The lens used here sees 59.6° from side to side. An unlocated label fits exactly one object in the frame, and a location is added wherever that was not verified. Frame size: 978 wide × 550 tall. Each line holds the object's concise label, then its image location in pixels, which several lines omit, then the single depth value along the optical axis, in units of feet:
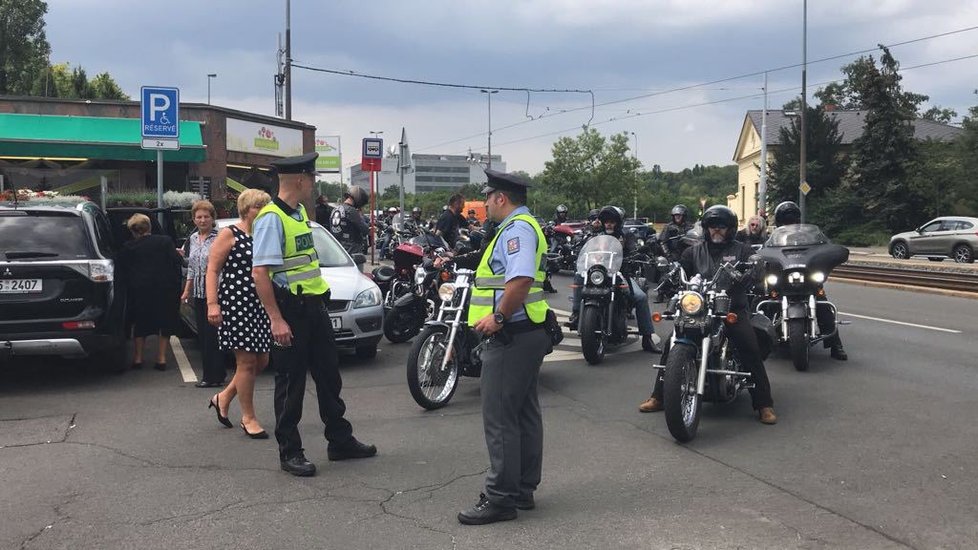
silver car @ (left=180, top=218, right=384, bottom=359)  27.99
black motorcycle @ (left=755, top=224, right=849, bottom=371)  27.48
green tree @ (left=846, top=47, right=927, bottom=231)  147.95
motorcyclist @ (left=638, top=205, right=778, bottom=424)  20.93
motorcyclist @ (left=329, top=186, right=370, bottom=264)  42.68
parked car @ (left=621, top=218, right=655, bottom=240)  87.71
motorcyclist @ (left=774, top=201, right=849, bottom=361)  29.04
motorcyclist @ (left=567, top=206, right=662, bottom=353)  30.86
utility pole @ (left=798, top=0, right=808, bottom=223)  121.90
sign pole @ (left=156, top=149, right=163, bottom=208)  35.39
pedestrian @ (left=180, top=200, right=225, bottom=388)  25.12
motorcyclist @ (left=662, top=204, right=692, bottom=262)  28.42
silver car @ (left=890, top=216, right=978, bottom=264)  88.79
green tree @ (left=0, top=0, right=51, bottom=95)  172.65
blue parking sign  36.06
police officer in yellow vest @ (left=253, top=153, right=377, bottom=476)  15.85
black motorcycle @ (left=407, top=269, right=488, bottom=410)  22.09
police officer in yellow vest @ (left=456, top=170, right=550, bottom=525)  14.01
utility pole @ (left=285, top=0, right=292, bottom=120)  87.92
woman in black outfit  27.43
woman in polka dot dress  18.94
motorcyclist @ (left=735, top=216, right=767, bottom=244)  37.04
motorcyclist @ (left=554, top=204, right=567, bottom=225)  71.18
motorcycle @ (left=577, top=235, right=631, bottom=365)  28.63
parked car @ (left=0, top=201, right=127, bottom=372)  23.88
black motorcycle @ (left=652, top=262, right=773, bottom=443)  18.43
